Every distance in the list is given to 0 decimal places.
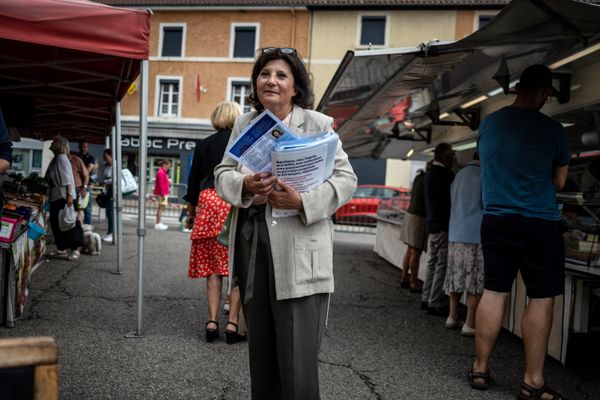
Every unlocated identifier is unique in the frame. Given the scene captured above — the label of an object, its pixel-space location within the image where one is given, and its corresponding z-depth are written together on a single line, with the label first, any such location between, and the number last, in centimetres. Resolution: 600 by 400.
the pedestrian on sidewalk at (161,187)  1377
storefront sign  2566
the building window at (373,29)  2389
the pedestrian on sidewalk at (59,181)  696
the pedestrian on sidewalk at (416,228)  662
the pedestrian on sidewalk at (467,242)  461
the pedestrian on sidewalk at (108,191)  1021
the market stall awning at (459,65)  340
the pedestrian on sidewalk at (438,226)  547
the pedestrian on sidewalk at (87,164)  985
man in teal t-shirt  316
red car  1689
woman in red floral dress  411
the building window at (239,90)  2491
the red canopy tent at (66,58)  347
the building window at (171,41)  2561
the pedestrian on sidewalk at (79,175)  851
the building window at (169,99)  2575
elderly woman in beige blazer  200
